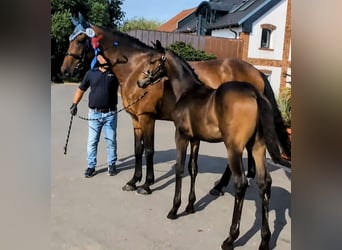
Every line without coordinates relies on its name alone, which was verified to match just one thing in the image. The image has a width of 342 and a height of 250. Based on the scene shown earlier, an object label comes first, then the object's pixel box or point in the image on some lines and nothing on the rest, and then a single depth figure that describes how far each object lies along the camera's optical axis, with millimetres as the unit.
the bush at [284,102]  4145
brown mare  3801
